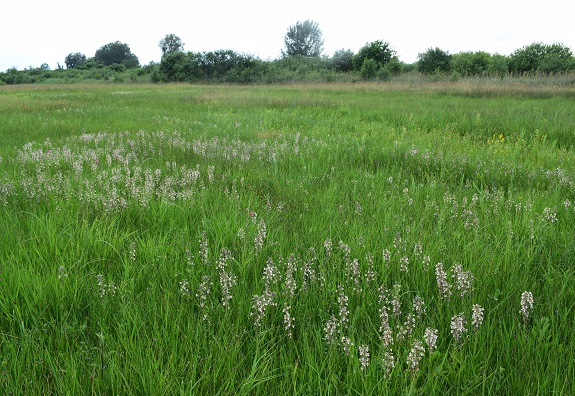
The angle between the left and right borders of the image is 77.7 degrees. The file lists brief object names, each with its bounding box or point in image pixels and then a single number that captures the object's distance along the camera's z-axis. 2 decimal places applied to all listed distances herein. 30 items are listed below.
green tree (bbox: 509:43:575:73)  37.50
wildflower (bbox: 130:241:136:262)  2.29
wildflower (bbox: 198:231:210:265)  2.25
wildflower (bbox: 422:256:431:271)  2.16
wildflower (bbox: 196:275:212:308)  1.83
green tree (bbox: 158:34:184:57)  107.06
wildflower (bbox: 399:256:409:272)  2.11
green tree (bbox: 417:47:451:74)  44.55
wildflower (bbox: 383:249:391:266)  2.20
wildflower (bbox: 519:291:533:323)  1.63
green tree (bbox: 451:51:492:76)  44.03
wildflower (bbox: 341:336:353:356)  1.47
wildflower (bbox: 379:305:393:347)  1.48
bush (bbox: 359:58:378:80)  36.12
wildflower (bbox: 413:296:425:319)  1.67
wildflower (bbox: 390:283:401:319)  1.72
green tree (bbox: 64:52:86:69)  125.75
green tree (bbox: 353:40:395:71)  45.97
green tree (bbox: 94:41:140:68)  119.62
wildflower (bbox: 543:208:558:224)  2.91
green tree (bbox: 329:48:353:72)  57.78
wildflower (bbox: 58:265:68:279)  1.97
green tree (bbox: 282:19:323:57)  89.06
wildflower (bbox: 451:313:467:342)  1.52
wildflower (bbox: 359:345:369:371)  1.37
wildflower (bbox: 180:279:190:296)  1.90
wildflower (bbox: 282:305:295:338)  1.66
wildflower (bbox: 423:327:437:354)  1.44
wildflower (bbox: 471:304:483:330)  1.56
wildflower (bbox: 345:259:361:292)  1.97
